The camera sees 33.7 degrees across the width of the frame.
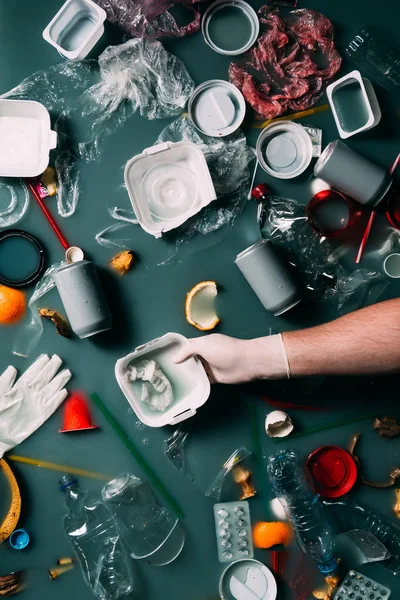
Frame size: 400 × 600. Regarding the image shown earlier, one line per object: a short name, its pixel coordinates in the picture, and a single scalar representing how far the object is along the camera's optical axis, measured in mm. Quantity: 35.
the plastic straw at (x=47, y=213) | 2211
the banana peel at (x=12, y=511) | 2152
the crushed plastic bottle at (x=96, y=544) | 2178
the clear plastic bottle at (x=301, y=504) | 2189
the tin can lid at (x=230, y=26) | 2273
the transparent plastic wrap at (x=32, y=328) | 2197
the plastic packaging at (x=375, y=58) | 2289
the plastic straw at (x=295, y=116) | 2260
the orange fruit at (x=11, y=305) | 2164
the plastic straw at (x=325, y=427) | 2238
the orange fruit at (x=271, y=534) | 2195
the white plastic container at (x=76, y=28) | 2172
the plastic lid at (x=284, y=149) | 2236
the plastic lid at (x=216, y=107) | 2238
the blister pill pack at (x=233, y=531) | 2197
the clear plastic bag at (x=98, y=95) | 2227
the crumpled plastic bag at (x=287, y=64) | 2250
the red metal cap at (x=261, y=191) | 2186
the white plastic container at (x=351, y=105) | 2217
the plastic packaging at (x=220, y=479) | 2213
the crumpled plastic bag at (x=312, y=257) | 2230
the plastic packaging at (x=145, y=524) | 2195
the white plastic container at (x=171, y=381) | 2064
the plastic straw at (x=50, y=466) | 2189
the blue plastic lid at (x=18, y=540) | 2168
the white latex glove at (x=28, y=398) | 2158
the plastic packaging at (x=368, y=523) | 2229
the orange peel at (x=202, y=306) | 2207
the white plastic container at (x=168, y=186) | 2156
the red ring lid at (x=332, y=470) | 2205
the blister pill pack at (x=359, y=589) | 2197
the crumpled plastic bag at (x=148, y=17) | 2217
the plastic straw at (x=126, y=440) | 2199
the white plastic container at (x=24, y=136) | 2172
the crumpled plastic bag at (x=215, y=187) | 2223
